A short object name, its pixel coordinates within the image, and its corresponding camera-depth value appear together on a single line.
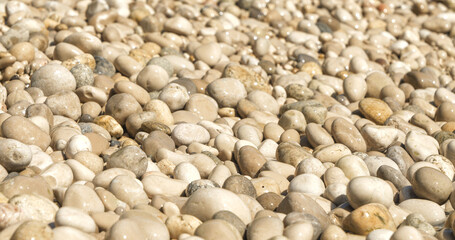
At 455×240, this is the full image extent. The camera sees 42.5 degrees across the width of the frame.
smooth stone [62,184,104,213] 3.50
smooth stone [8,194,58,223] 3.28
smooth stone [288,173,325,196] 4.16
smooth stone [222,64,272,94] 6.35
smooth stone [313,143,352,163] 4.83
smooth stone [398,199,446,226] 3.97
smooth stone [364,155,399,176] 4.66
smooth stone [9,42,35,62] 5.88
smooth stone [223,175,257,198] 4.02
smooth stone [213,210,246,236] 3.45
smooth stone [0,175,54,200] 3.56
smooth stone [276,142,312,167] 4.74
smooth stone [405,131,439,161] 5.00
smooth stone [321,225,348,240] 3.41
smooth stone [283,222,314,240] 3.36
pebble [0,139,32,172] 3.96
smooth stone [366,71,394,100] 6.60
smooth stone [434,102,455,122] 6.01
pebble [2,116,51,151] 4.39
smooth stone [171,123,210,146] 4.96
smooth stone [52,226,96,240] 2.96
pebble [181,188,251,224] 3.56
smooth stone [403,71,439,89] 6.92
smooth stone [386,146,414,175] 4.88
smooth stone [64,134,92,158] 4.35
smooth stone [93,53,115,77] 6.05
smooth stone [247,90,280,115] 5.99
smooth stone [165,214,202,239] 3.37
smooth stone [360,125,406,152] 5.25
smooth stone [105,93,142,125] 5.19
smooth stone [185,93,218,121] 5.63
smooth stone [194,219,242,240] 3.22
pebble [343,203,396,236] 3.58
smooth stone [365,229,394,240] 3.37
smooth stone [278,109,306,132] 5.53
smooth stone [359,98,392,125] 5.89
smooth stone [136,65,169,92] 5.81
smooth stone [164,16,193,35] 7.44
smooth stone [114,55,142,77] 6.13
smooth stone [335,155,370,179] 4.45
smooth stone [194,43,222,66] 6.86
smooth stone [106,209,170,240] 3.10
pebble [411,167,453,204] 4.13
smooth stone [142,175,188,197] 4.01
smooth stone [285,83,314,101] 6.29
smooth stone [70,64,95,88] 5.59
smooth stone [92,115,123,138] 5.06
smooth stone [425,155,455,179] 4.71
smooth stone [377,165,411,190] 4.41
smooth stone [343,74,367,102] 6.47
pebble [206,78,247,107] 5.95
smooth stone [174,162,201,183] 4.25
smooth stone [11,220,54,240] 2.89
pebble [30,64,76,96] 5.40
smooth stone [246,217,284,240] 3.36
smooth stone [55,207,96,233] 3.15
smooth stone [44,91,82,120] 5.10
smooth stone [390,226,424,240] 3.29
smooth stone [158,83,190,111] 5.55
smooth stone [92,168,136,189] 3.96
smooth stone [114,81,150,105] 5.46
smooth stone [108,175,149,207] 3.80
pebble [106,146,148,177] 4.22
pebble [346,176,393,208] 3.83
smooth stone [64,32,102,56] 6.29
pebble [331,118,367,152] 5.15
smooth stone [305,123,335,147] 5.20
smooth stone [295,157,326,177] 4.46
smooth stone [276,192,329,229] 3.71
